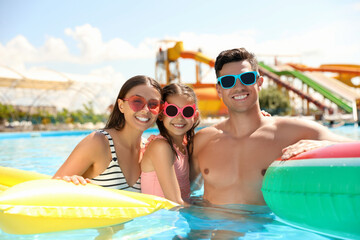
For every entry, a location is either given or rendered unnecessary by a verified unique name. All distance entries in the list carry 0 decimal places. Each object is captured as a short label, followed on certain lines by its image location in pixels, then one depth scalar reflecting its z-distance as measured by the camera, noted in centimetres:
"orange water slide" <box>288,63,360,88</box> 2727
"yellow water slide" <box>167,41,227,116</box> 2436
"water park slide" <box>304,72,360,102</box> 2328
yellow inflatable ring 207
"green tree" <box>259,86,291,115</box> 2808
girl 259
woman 258
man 263
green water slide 2180
